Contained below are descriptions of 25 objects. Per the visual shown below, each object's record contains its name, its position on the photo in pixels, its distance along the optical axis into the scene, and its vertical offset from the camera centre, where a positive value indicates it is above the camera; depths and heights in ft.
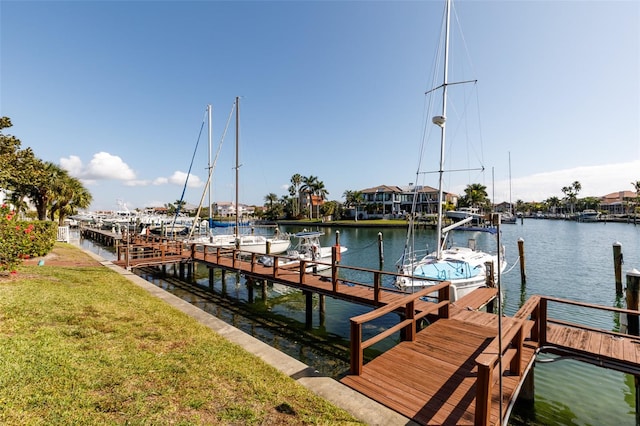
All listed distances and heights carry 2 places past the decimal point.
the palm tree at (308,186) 305.94 +32.46
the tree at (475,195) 281.54 +20.44
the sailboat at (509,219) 281.64 -2.76
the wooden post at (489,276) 43.47 -8.88
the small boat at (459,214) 69.05 +0.52
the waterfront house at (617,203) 316.81 +15.56
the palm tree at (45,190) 93.92 +8.88
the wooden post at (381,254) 89.81 -11.58
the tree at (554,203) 442.83 +19.82
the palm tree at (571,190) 371.56 +31.73
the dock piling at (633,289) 33.19 -8.30
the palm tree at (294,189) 321.73 +30.88
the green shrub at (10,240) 30.99 -2.44
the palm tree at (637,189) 253.12 +23.44
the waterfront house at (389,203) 285.43 +13.28
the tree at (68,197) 106.11 +7.86
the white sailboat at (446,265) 44.60 -8.26
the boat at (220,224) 156.37 -3.78
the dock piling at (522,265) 65.57 -10.94
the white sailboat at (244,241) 86.43 -7.43
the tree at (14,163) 60.18 +12.19
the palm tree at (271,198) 361.30 +23.32
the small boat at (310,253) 69.72 -9.40
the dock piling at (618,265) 53.19 -9.20
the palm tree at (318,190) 303.89 +27.92
